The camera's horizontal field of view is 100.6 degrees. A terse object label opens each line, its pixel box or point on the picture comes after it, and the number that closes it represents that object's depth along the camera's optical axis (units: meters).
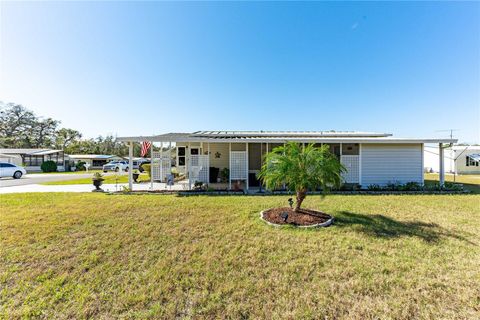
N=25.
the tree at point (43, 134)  43.75
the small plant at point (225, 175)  11.84
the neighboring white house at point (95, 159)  35.31
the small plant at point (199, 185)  10.21
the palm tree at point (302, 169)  5.43
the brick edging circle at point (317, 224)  5.07
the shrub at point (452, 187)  9.90
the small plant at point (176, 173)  15.03
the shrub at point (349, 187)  10.17
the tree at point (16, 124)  41.75
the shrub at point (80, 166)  30.17
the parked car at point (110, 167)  26.91
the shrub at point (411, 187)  9.91
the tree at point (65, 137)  44.75
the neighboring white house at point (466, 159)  21.89
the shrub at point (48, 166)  25.69
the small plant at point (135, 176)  13.06
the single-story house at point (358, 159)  10.15
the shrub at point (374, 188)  9.97
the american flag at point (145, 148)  11.75
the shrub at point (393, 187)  9.95
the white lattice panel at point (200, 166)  11.11
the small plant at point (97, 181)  10.30
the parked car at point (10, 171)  16.80
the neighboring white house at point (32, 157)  26.31
